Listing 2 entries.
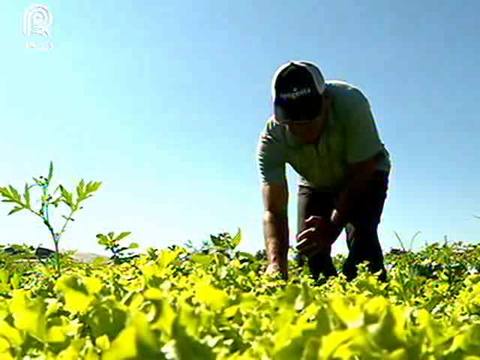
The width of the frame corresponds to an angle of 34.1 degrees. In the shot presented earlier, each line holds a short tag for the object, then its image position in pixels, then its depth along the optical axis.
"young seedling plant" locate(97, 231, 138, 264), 2.69
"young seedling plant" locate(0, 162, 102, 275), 2.23
